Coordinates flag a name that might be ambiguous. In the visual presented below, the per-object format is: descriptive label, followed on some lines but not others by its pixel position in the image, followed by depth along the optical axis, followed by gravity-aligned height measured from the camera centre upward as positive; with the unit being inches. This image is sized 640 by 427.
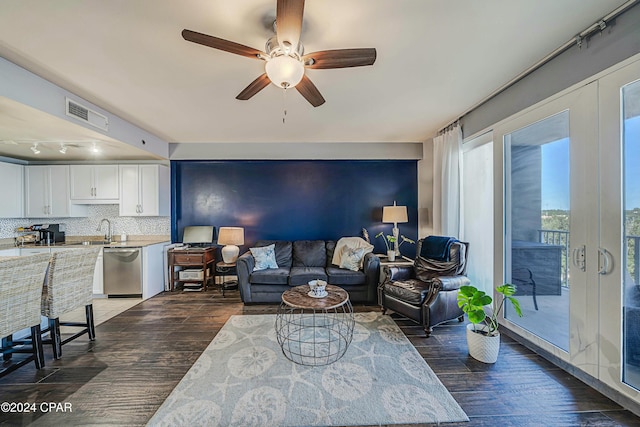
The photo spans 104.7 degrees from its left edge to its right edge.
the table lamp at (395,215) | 165.0 -2.8
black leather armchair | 109.5 -36.3
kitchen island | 151.9 -25.0
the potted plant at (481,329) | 86.5 -44.1
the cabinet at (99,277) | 155.9 -40.0
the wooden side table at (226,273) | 162.6 -44.5
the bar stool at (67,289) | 91.3 -29.7
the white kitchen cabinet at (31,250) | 151.6 -21.9
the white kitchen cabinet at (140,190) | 171.9 +16.4
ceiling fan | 54.8 +41.1
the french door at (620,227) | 66.6 -4.8
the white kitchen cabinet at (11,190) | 158.9 +16.1
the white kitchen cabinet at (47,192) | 169.2 +15.4
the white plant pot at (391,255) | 158.2 -28.5
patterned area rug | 64.9 -53.7
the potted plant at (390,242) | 158.7 -23.7
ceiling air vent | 103.9 +44.7
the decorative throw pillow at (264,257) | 154.5 -28.8
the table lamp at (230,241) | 164.6 -18.7
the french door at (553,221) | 75.4 -4.0
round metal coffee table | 90.3 -53.8
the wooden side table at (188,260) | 168.1 -32.5
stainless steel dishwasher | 155.4 -37.3
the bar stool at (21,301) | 77.0 -28.2
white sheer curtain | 141.5 +18.9
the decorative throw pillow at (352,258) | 151.8 -29.2
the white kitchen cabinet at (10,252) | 143.9 -22.1
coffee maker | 168.0 -13.5
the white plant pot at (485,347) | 88.0 -49.1
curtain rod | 65.2 +52.3
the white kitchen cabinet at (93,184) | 170.7 +20.7
